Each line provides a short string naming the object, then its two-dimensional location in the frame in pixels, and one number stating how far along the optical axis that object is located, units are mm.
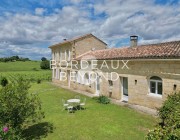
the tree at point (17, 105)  6225
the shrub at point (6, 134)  4830
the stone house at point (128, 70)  9498
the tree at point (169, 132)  3419
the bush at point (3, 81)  22925
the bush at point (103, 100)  12195
